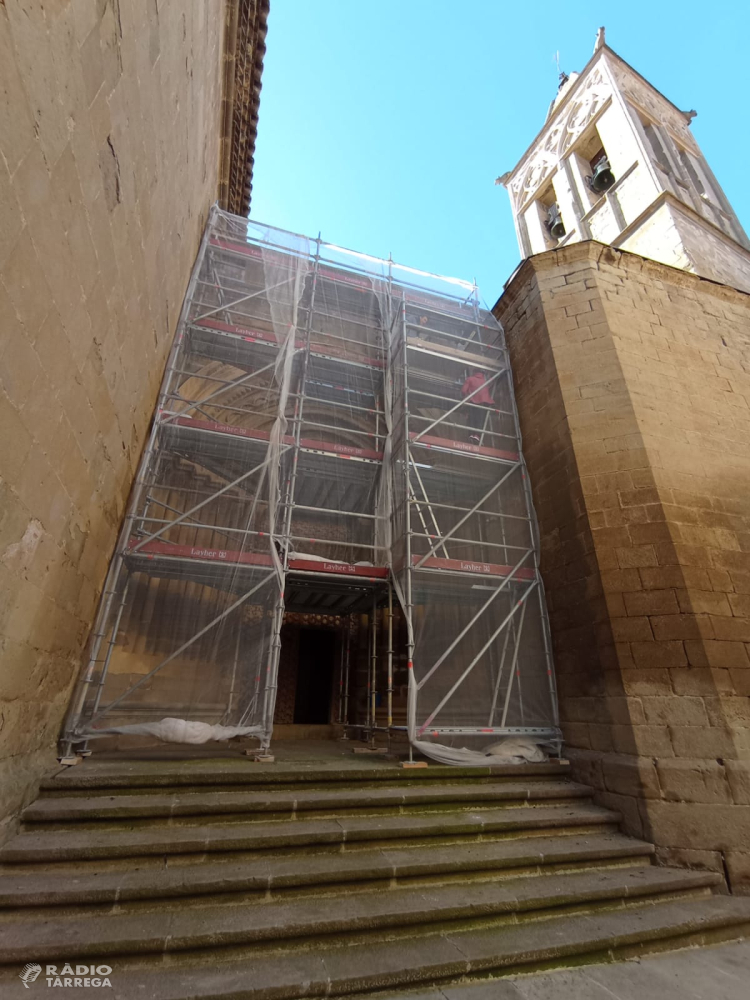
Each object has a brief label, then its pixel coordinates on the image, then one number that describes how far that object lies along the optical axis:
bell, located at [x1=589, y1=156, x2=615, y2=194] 12.53
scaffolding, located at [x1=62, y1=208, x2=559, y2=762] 4.88
